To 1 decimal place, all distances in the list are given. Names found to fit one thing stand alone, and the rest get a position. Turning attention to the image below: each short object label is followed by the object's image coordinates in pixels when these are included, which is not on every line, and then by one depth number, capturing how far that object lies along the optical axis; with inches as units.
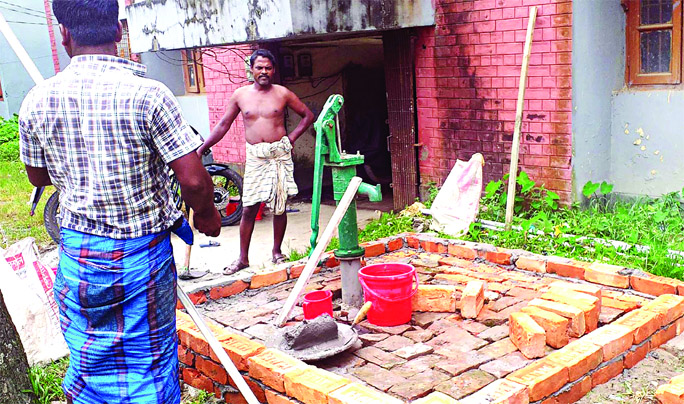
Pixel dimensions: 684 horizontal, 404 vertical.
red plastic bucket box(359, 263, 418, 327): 156.7
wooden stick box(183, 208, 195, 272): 214.1
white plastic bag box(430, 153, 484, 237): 248.5
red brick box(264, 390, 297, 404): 128.0
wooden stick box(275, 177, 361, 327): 156.2
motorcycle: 301.7
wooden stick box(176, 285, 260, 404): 122.5
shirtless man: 236.1
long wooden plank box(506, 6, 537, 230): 231.5
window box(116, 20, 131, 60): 526.2
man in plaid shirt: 101.7
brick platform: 125.2
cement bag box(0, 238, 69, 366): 168.1
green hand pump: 165.0
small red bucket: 161.8
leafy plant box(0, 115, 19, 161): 613.8
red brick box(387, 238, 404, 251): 221.5
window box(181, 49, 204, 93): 441.1
